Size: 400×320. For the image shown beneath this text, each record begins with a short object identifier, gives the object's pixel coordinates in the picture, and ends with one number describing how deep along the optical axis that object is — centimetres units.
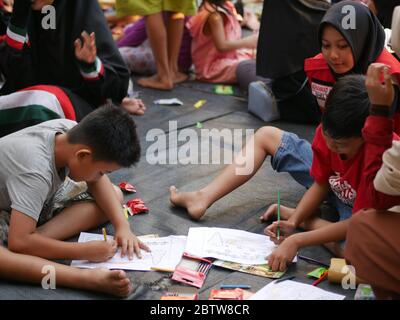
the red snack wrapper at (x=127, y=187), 221
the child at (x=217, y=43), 348
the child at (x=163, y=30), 333
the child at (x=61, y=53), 244
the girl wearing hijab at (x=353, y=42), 213
